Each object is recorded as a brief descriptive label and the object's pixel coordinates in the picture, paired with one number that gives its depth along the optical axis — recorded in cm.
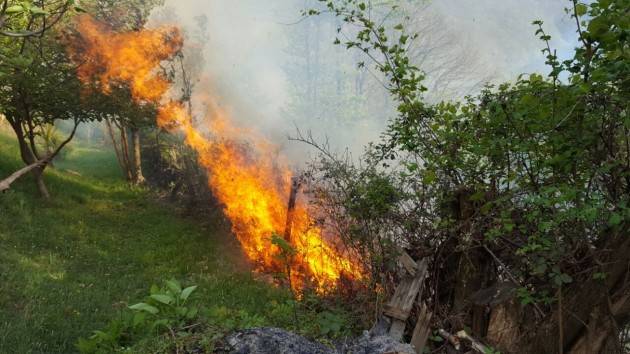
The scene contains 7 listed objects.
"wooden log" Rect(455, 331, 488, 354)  458
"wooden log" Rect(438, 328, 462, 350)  485
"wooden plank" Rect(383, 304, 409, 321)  504
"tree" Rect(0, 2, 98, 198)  1262
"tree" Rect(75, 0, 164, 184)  1470
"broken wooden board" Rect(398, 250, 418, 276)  537
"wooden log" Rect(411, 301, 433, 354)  492
